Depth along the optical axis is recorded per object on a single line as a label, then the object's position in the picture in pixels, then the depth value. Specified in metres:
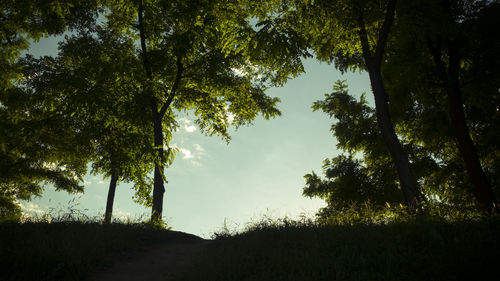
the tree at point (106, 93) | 11.59
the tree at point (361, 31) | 9.18
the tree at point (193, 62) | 11.88
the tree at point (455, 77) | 8.73
